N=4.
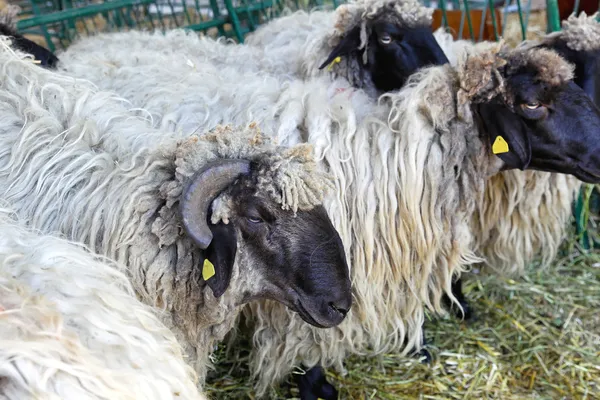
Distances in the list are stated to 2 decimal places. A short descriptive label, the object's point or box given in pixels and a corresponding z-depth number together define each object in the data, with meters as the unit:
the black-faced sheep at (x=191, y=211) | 1.93
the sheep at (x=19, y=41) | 3.62
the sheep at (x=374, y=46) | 3.37
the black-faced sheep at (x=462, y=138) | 2.49
